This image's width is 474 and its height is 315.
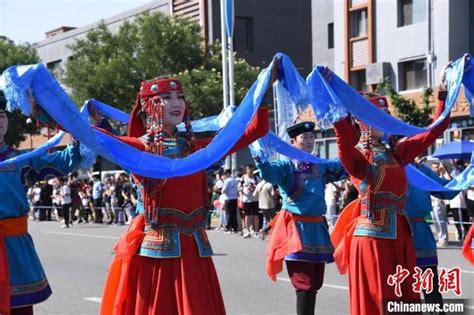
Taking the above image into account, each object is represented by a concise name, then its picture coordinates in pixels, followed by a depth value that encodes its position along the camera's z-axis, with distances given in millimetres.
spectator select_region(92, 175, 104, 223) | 22562
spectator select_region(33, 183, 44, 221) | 25267
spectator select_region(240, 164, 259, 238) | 16625
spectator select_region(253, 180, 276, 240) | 15594
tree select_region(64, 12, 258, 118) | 24031
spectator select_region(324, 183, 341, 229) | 15711
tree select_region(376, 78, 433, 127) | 18391
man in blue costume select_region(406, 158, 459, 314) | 6250
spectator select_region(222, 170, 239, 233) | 17375
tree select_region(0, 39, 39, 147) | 31891
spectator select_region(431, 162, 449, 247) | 13570
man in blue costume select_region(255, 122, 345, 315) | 6281
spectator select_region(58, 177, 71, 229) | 21188
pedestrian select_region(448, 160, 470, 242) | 13656
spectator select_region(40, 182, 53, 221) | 25053
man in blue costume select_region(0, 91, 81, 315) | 4836
